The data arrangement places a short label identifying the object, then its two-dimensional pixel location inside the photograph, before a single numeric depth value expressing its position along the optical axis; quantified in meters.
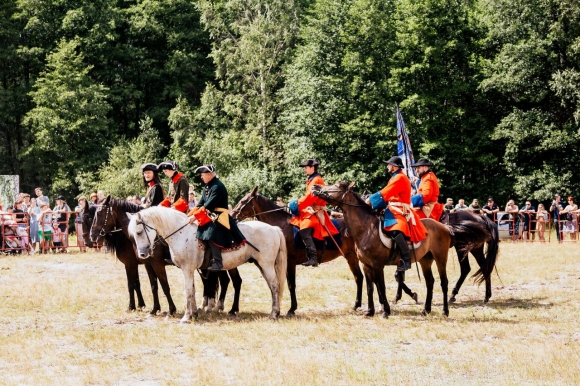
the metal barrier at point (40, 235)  27.81
